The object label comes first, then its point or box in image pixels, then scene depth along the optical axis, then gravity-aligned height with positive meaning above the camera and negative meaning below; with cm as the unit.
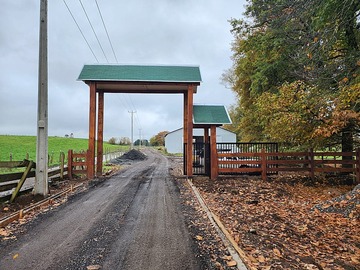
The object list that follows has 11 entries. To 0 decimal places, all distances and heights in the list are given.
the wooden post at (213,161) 1223 -63
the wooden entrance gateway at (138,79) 1305 +352
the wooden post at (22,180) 719 -91
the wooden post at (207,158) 1285 -52
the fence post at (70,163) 1247 -74
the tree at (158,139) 9825 +364
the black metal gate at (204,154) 1298 -32
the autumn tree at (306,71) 735 +312
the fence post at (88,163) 1285 -76
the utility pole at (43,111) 823 +124
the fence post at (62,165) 1157 -75
